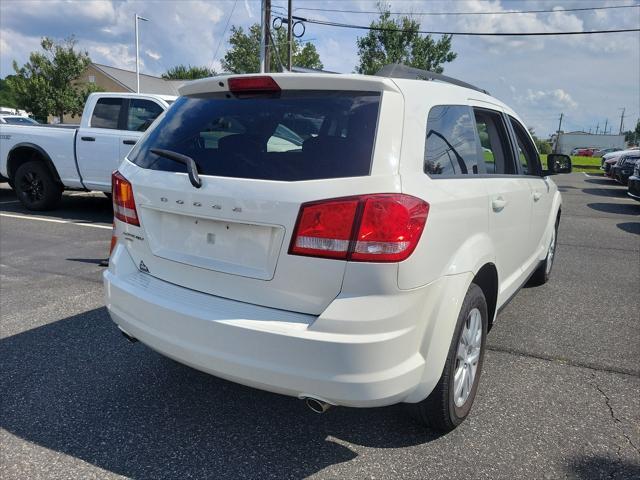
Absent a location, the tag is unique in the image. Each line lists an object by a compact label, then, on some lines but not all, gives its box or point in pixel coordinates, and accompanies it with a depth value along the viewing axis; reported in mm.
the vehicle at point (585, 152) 60400
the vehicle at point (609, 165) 17717
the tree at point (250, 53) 32844
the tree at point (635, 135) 100875
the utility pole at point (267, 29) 18092
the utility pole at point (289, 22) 24505
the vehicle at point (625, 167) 14600
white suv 1980
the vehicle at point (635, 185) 10414
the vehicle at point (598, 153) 59238
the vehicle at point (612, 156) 18988
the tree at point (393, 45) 31031
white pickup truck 7984
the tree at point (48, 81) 33688
